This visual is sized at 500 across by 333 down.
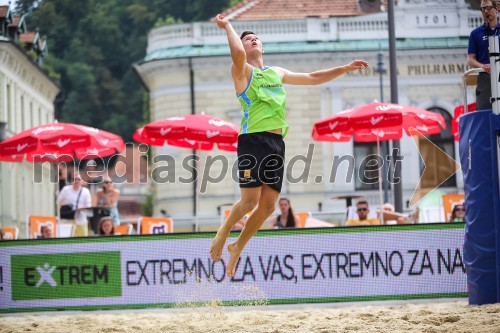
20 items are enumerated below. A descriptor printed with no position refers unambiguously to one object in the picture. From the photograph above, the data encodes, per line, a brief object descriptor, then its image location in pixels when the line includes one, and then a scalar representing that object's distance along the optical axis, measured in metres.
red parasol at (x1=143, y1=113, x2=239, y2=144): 18.88
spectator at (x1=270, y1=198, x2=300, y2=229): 16.84
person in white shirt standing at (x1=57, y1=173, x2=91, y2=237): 19.97
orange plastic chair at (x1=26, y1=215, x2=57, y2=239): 20.94
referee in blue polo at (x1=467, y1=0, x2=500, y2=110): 12.17
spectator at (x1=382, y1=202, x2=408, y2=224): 18.56
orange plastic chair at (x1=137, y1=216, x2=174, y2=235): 20.48
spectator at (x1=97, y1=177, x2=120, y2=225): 19.41
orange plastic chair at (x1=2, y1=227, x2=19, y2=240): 20.66
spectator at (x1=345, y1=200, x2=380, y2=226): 17.81
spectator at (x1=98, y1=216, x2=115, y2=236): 17.39
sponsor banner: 13.84
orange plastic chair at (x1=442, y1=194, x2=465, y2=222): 20.92
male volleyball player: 10.10
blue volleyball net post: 11.99
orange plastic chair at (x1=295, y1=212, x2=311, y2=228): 20.59
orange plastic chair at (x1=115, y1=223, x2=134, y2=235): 19.68
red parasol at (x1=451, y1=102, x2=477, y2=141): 18.21
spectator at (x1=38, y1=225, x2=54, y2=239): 19.67
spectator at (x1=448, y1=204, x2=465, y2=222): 17.25
